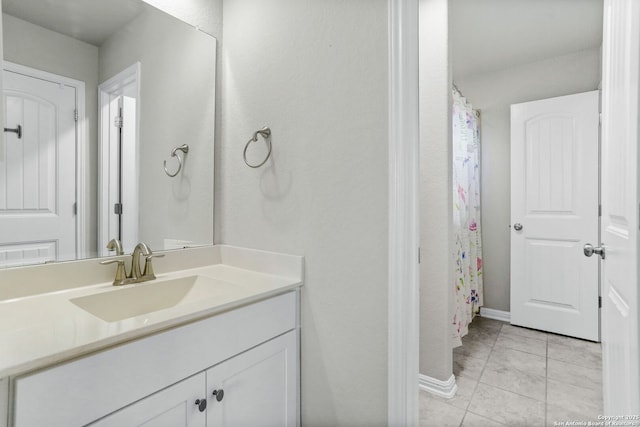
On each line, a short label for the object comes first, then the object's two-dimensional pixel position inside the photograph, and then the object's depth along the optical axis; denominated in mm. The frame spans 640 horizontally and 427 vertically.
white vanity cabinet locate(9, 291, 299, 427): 696
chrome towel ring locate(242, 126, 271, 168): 1401
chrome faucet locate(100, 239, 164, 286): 1217
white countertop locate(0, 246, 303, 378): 685
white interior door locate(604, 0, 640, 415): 794
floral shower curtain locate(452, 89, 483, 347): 2320
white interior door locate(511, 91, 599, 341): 2557
